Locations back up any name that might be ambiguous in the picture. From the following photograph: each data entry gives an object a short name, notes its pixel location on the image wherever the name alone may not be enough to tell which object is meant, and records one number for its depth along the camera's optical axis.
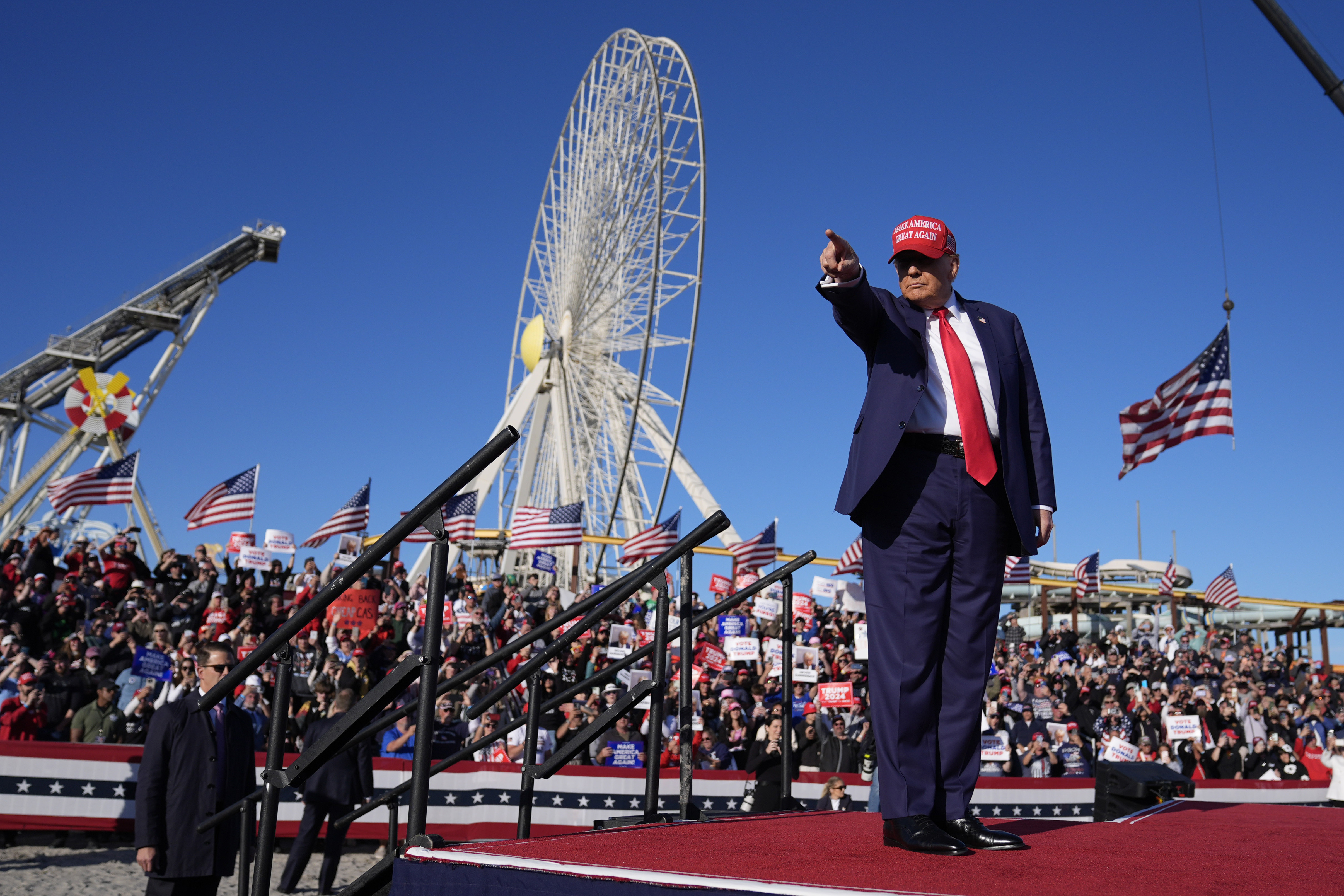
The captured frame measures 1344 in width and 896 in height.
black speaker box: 5.03
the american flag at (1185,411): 14.63
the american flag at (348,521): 17.73
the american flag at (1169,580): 24.45
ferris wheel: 23.72
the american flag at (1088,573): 23.48
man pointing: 3.02
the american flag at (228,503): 17.06
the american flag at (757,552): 20.48
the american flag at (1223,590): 23.83
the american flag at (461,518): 19.73
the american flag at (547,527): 19.28
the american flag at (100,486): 16.09
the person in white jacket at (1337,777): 10.84
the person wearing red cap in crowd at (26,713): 9.43
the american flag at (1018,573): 19.95
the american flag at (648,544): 19.89
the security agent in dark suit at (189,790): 4.66
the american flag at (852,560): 21.33
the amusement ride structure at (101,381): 30.09
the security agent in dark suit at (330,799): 7.80
